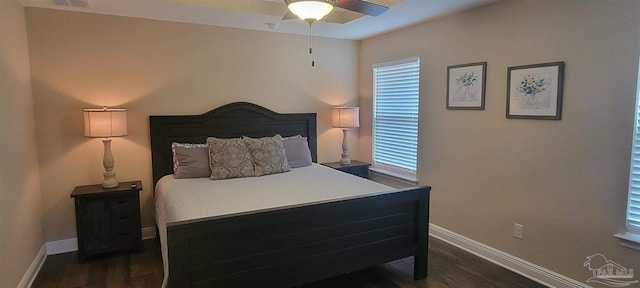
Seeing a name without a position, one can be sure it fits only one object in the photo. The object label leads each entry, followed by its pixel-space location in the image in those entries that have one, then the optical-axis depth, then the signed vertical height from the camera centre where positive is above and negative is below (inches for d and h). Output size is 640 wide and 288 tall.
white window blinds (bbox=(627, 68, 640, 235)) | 89.4 -18.8
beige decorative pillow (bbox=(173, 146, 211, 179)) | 138.8 -19.8
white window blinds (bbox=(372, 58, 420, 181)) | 162.6 -2.5
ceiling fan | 81.5 +24.7
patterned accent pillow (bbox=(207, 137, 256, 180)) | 136.3 -18.4
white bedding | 99.7 -26.0
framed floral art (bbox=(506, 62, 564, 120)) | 104.7 +6.4
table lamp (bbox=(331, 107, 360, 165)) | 177.5 -3.5
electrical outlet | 116.9 -39.1
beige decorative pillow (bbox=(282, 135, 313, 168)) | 159.8 -18.0
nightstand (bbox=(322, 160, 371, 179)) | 176.9 -27.7
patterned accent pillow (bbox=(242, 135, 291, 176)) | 143.0 -17.7
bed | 82.4 -33.2
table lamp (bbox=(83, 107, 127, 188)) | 126.4 -5.4
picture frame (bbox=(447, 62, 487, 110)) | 128.2 +9.7
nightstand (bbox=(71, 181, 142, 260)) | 126.2 -38.3
